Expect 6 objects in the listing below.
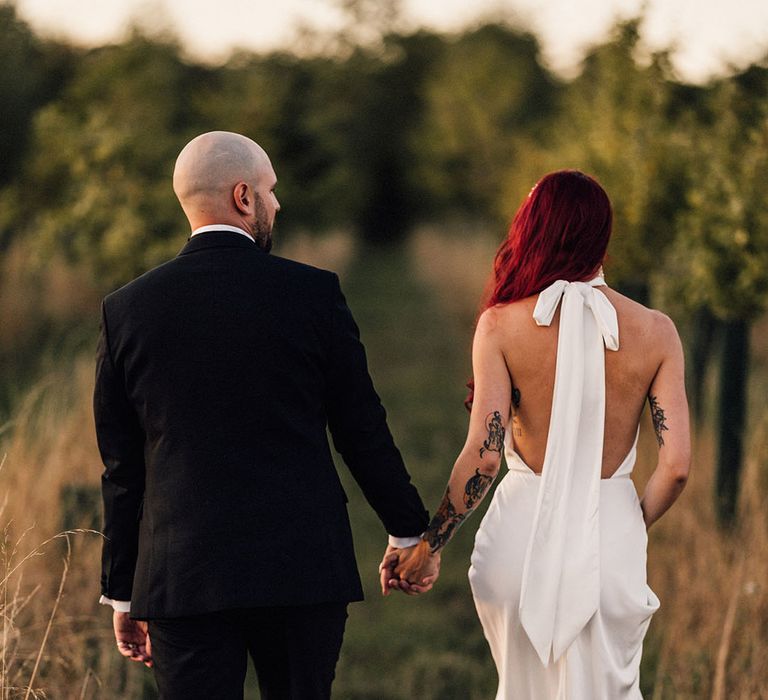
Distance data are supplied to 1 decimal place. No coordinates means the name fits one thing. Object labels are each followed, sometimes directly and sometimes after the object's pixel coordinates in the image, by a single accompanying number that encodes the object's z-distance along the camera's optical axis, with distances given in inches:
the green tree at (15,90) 1071.0
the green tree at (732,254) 472.1
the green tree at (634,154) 689.0
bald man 224.7
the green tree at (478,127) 2295.8
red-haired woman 258.4
